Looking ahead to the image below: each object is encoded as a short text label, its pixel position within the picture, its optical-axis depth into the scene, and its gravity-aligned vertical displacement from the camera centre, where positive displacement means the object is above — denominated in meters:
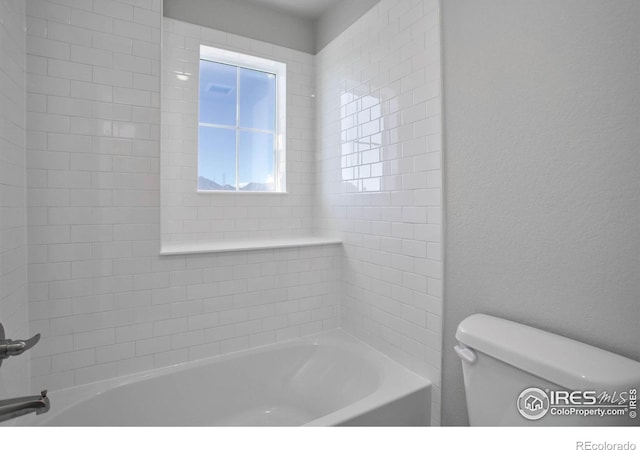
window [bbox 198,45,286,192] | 2.37 +0.75
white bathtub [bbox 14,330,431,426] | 1.51 -0.88
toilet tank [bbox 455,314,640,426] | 0.92 -0.48
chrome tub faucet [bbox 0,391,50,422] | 0.85 -0.48
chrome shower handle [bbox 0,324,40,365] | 0.97 -0.37
